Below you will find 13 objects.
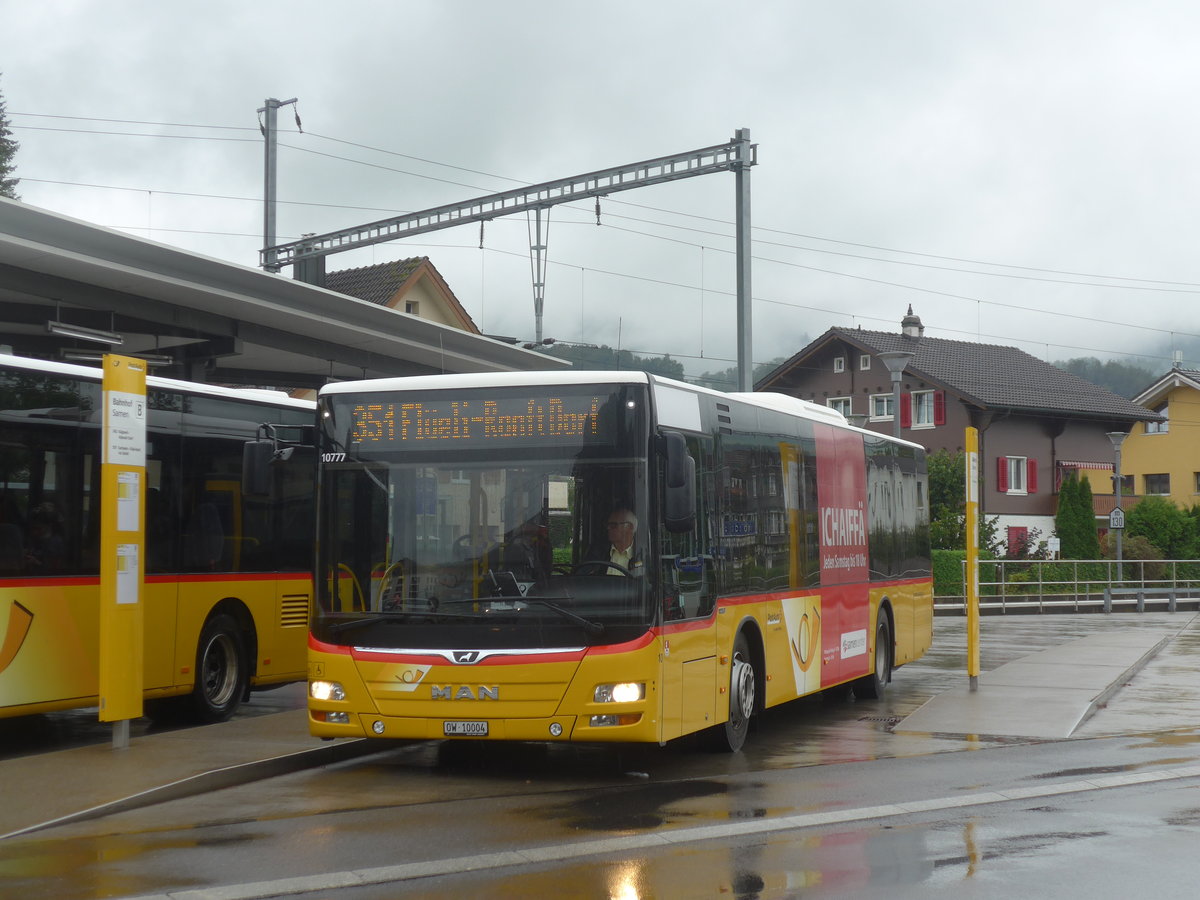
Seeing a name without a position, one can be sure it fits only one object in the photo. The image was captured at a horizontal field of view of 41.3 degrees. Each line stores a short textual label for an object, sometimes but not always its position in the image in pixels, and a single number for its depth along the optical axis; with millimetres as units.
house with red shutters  63219
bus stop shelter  19234
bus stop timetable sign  11312
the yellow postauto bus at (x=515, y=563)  10195
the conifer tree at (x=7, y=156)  69688
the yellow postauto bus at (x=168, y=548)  11672
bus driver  10320
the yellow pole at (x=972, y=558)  16281
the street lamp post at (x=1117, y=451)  47269
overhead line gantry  24328
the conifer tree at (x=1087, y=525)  55969
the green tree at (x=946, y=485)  53906
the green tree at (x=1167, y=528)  55903
